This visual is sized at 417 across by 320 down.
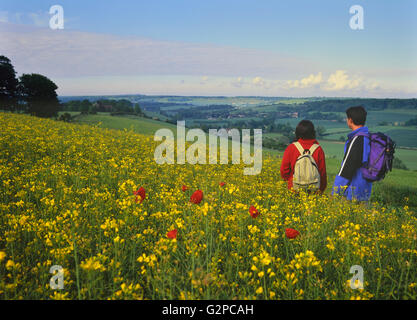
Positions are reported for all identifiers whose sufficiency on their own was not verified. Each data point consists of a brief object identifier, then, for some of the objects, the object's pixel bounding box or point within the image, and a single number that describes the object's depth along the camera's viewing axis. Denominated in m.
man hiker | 4.52
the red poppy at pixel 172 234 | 2.27
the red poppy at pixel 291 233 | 2.44
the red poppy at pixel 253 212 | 2.71
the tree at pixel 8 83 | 45.94
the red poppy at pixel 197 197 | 2.94
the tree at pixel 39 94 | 47.13
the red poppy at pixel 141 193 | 3.29
